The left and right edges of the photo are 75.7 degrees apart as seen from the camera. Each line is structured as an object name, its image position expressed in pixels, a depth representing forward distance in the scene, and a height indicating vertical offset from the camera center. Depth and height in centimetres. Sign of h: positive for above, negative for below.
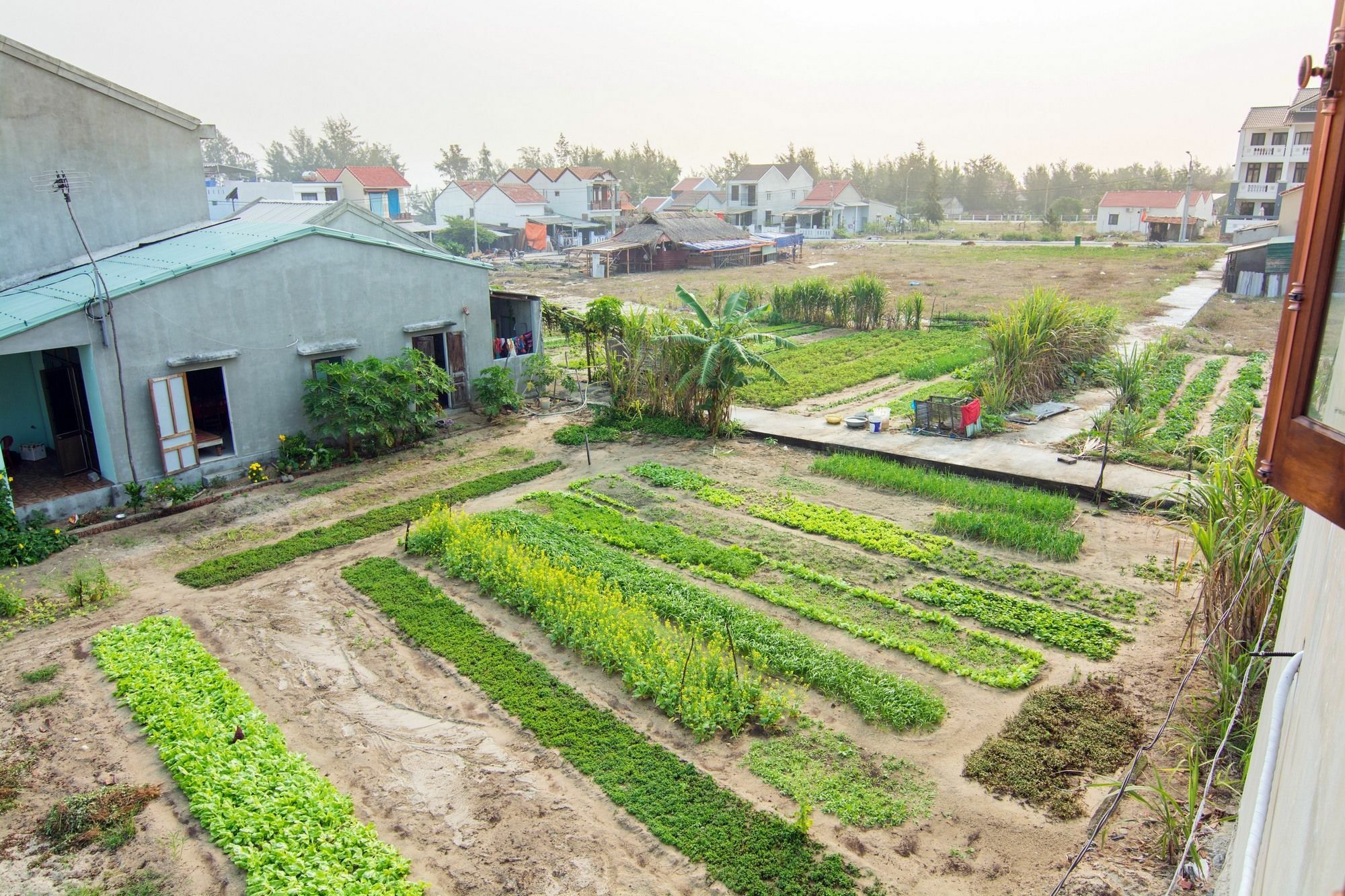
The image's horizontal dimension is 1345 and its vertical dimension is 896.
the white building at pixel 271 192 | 5147 +290
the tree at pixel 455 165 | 11962 +974
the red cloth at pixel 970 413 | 1802 -370
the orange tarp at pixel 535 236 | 6525 +3
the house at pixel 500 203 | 6906 +266
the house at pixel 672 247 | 5038 -77
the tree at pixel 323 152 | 11950 +1176
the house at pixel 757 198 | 8112 +331
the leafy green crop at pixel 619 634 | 920 -472
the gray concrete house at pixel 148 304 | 1491 -116
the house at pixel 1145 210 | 6975 +146
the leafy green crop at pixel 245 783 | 720 -501
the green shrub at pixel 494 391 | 2028 -352
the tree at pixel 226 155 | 13338 +1338
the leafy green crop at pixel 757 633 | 924 -477
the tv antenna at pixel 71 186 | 1445 +108
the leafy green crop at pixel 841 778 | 786 -506
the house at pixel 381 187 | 6231 +365
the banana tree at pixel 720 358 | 1856 -260
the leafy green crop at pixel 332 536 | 1302 -476
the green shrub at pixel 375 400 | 1703 -317
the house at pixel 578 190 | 7238 +376
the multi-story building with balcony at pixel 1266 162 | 5481 +407
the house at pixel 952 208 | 10569 +272
